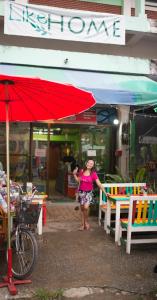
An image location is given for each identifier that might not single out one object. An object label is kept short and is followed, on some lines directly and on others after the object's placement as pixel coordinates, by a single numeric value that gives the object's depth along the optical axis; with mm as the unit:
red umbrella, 4184
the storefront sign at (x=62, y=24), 8211
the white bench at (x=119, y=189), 8125
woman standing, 7688
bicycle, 4727
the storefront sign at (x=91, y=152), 11594
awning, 6941
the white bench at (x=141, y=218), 6043
